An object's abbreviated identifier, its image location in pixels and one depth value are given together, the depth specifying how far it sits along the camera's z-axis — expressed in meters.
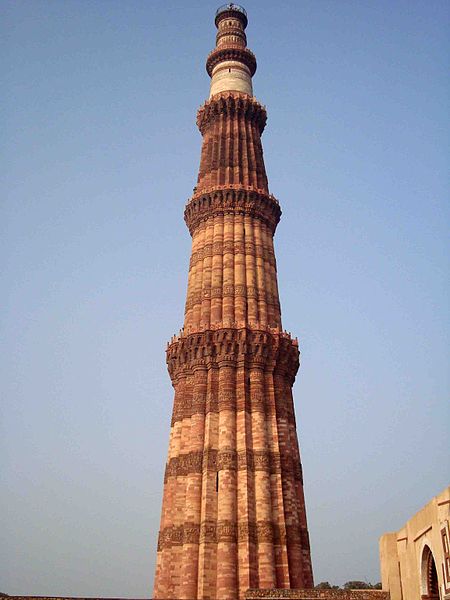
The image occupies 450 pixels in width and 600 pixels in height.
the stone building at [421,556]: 14.30
